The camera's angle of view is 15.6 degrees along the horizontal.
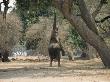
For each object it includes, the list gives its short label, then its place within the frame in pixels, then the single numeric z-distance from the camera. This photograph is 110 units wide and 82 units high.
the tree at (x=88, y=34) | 23.23
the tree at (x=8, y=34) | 41.44
